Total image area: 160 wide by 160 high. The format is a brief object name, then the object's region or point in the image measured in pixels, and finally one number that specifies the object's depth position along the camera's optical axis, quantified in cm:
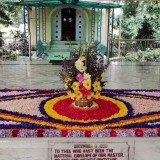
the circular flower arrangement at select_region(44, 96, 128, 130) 404
